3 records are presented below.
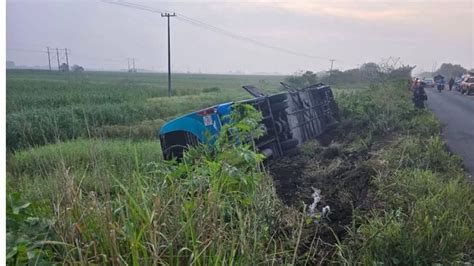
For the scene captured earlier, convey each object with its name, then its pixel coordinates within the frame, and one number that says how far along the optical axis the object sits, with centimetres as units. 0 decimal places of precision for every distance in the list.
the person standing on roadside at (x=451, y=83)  3603
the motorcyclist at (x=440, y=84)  3275
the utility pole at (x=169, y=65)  2478
